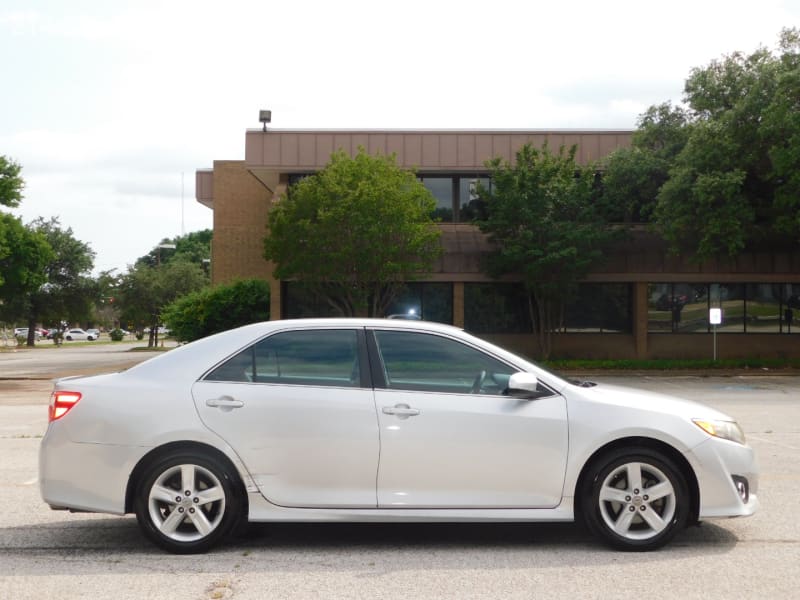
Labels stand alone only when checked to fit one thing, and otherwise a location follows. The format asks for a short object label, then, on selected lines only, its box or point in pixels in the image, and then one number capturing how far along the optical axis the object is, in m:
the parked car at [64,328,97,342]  107.81
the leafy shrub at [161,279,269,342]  36.25
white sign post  27.62
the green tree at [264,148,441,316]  28.20
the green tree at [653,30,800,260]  26.56
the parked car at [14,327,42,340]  107.05
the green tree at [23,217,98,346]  73.81
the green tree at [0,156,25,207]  40.97
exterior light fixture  34.38
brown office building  34.50
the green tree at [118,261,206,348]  60.50
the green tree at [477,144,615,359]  30.45
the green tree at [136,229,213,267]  115.19
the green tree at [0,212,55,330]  56.44
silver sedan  6.02
